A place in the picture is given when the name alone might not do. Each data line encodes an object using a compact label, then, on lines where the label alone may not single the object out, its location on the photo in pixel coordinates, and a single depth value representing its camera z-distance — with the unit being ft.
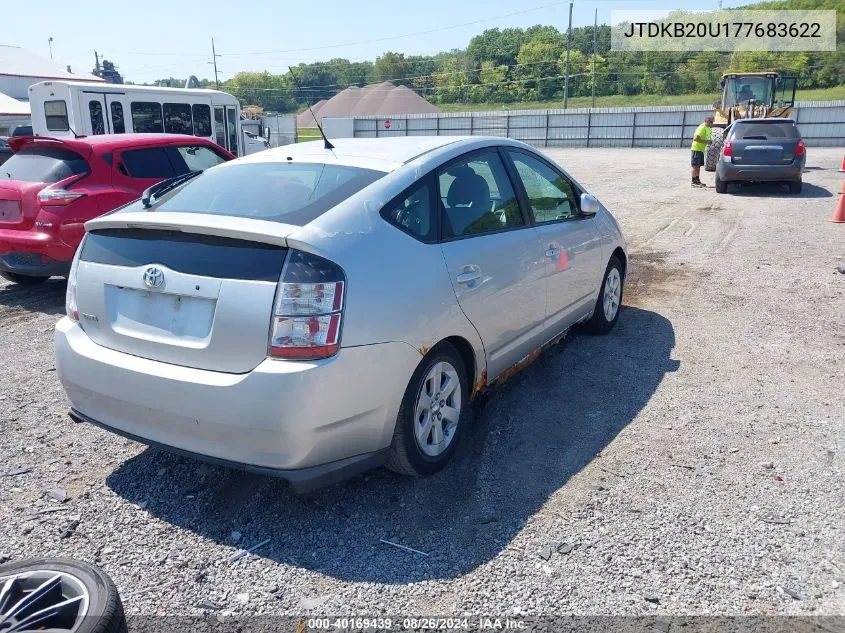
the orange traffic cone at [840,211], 38.04
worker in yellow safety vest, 55.88
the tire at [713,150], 64.03
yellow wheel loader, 76.37
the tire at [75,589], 7.80
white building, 113.60
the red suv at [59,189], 22.81
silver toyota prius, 9.89
